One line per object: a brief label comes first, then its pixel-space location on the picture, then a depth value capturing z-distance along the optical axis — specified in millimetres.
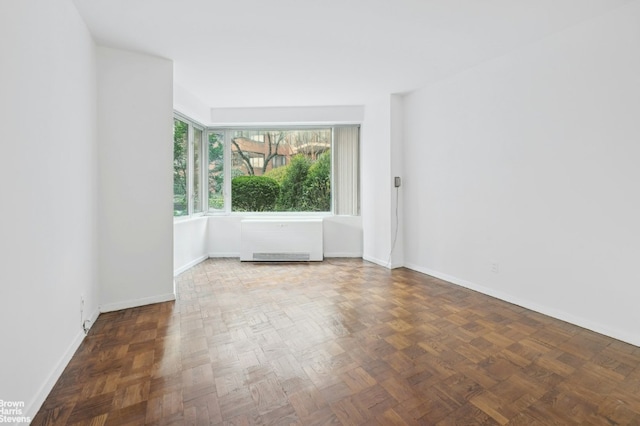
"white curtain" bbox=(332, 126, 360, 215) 5320
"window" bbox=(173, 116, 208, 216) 4500
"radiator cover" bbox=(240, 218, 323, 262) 4965
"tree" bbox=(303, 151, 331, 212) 5496
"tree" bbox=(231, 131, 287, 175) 5449
